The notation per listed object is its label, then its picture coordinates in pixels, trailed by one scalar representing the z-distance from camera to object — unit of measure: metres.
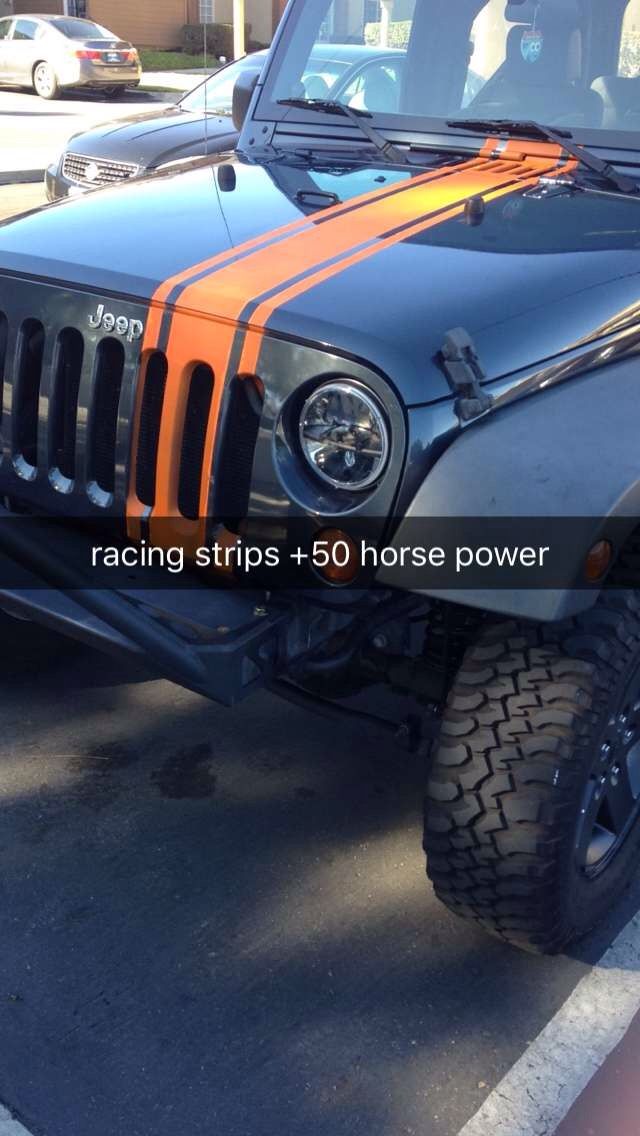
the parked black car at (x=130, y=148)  8.15
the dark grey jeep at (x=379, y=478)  2.21
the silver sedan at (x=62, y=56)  22.88
